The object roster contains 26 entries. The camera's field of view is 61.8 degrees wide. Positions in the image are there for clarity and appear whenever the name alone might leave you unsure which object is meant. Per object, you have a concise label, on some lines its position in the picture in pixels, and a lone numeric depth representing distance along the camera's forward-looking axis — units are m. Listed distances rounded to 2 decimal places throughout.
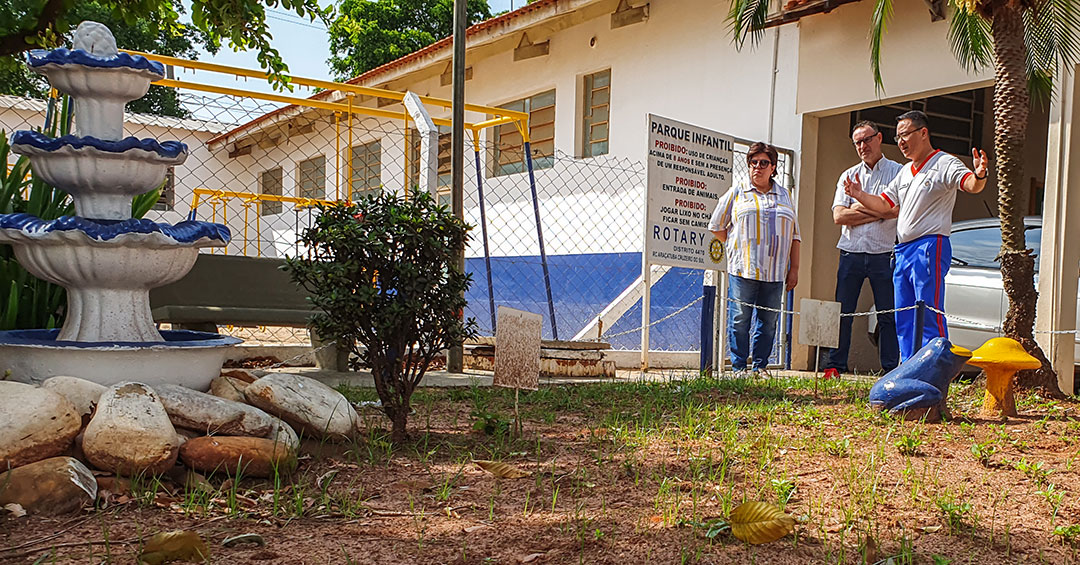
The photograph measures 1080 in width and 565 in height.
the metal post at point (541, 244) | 8.12
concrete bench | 6.41
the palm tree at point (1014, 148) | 5.60
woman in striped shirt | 7.20
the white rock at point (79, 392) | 3.25
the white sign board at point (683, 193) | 7.68
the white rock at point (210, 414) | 3.30
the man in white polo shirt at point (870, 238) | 7.40
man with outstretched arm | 6.11
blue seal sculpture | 4.56
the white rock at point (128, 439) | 2.97
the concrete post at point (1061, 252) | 6.51
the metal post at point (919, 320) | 5.98
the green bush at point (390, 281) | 3.67
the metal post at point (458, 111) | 6.22
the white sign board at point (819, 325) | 6.43
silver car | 7.53
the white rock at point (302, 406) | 3.63
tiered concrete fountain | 3.60
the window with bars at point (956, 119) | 11.27
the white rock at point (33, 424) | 2.86
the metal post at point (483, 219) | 8.24
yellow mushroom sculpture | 4.68
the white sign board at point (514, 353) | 3.89
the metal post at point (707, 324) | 7.25
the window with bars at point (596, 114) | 11.81
